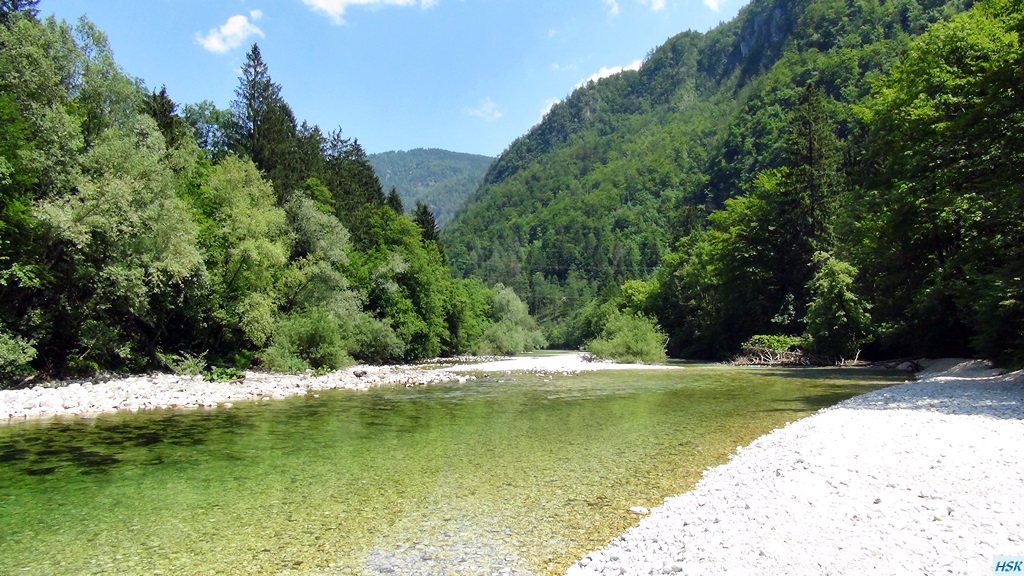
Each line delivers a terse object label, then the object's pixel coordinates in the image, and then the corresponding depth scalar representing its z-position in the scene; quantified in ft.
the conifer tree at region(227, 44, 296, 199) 149.48
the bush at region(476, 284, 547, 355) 236.63
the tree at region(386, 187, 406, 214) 216.68
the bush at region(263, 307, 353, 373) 103.50
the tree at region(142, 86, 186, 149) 122.21
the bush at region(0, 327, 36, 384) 63.05
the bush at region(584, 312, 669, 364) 164.96
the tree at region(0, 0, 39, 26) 89.41
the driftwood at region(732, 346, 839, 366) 126.11
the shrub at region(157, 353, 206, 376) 88.43
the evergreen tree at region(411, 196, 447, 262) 222.69
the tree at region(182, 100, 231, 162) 159.58
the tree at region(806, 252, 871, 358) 115.65
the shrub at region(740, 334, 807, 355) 134.82
